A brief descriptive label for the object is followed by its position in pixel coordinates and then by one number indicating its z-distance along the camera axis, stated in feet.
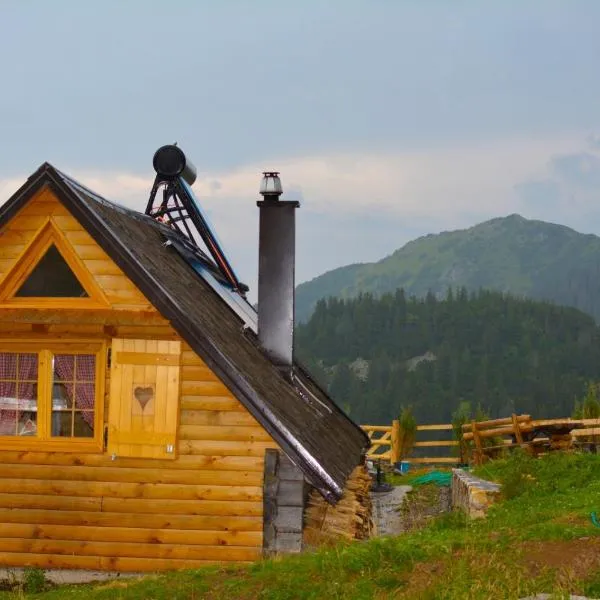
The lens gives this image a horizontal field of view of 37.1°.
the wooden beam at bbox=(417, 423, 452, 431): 93.35
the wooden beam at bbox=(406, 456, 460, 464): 93.66
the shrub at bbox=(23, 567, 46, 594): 38.52
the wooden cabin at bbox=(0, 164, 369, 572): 39.24
